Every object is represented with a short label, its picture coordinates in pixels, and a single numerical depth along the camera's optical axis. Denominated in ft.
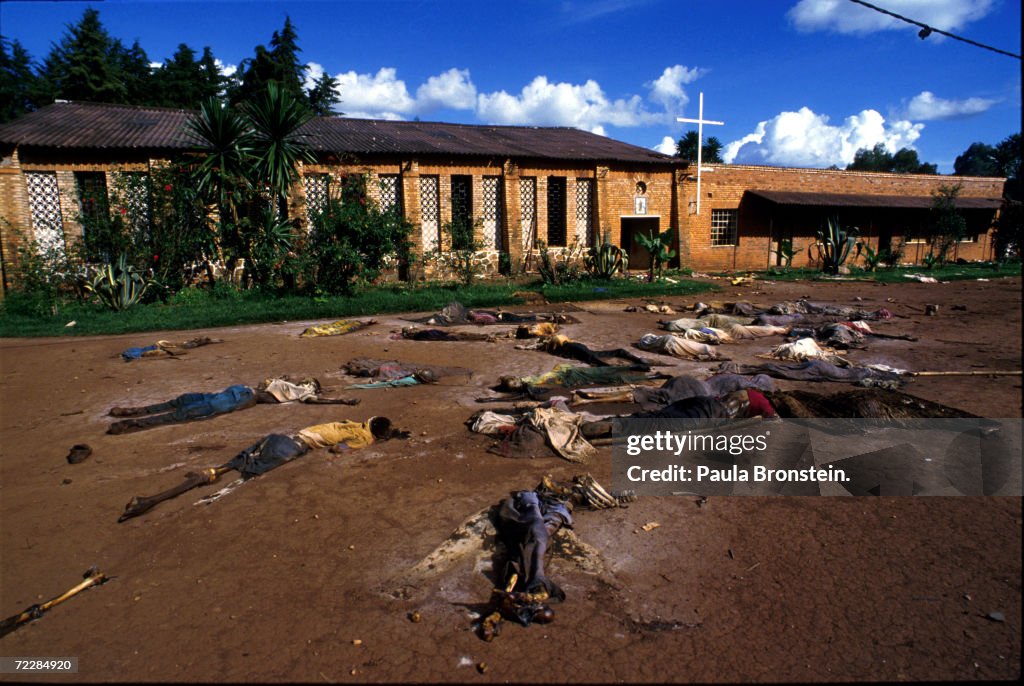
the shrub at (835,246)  71.94
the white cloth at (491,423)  18.89
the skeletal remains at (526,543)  10.45
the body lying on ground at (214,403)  19.97
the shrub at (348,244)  47.78
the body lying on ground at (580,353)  27.14
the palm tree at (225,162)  46.01
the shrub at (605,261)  59.82
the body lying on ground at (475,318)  38.40
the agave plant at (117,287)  42.63
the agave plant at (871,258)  74.92
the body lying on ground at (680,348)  29.17
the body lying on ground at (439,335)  33.24
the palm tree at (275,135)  47.67
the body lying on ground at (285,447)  14.80
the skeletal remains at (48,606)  10.32
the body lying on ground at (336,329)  34.60
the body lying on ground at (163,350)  29.04
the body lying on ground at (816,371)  24.30
